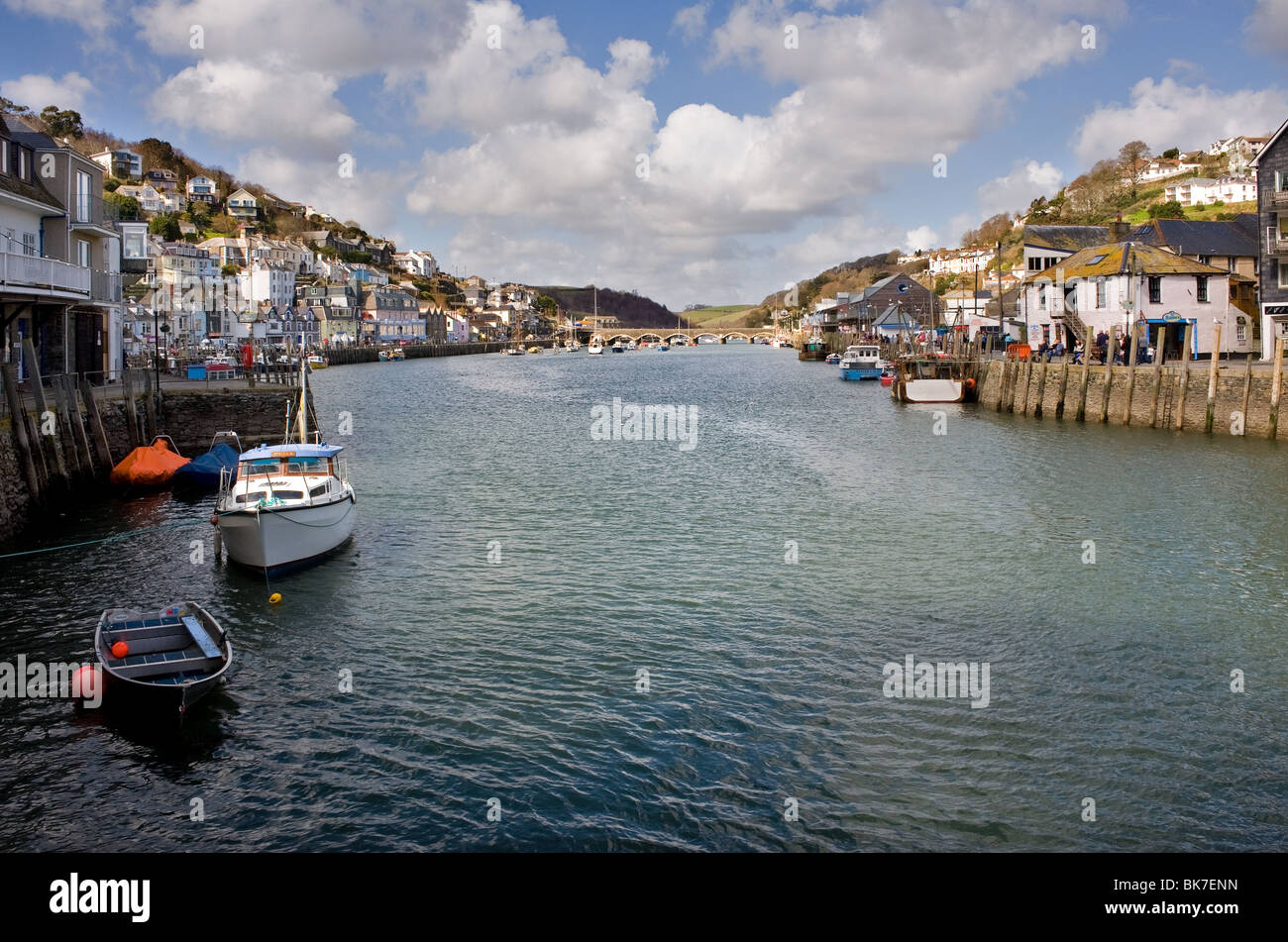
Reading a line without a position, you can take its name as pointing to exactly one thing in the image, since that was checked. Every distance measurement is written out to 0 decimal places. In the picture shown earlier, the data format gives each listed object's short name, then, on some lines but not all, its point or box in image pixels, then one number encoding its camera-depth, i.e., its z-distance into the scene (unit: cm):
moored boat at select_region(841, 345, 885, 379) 10475
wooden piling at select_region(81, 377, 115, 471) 3634
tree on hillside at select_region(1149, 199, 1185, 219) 12612
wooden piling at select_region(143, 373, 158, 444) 4288
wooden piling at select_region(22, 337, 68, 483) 3134
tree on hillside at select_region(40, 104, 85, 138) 17762
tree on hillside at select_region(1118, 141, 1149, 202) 17975
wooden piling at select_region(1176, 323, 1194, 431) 4600
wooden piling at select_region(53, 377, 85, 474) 3375
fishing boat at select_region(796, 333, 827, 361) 16888
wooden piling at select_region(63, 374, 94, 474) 3447
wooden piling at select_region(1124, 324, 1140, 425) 4838
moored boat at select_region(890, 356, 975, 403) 7031
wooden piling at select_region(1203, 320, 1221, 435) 4428
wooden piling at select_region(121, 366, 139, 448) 4056
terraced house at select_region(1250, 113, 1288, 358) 5228
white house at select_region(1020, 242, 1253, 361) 5853
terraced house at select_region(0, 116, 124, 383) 3403
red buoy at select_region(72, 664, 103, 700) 1634
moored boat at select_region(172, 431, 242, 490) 3684
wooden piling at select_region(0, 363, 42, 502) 2888
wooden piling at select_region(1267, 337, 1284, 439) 4020
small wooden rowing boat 1567
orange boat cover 3603
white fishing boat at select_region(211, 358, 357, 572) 2400
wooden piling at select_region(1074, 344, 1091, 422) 5212
